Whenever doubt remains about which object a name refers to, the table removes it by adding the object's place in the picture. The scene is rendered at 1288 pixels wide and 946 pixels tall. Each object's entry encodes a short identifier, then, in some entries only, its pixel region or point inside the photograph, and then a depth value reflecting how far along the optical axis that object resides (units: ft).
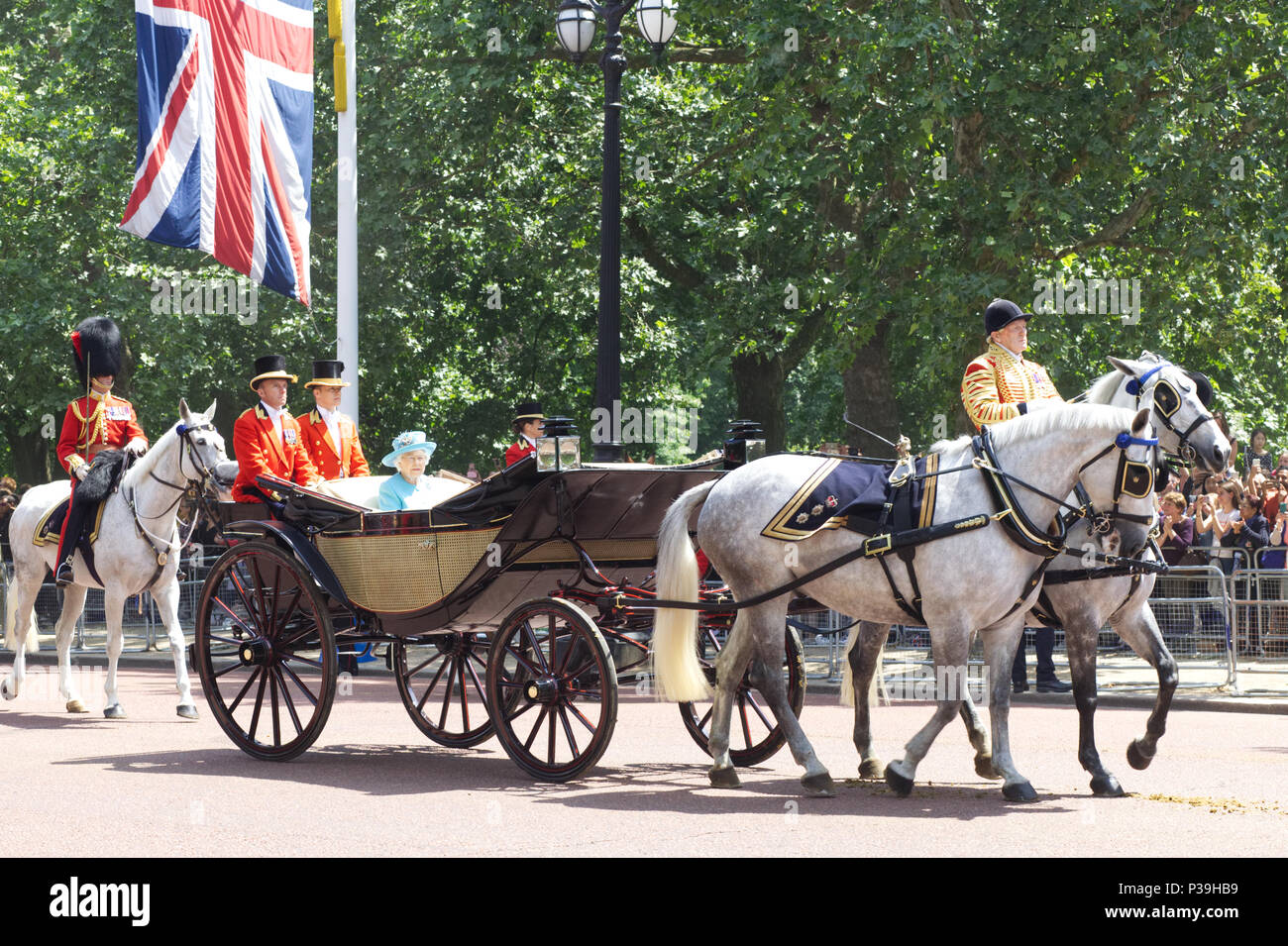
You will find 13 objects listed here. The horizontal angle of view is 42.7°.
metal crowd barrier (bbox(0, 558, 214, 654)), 64.44
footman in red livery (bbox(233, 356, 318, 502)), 34.81
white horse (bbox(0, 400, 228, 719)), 38.91
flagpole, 60.59
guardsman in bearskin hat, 42.83
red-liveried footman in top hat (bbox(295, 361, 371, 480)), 37.60
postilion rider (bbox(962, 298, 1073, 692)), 30.60
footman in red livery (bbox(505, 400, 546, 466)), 50.85
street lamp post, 45.78
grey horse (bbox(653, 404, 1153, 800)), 26.63
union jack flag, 51.60
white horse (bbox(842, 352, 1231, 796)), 26.78
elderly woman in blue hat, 34.40
